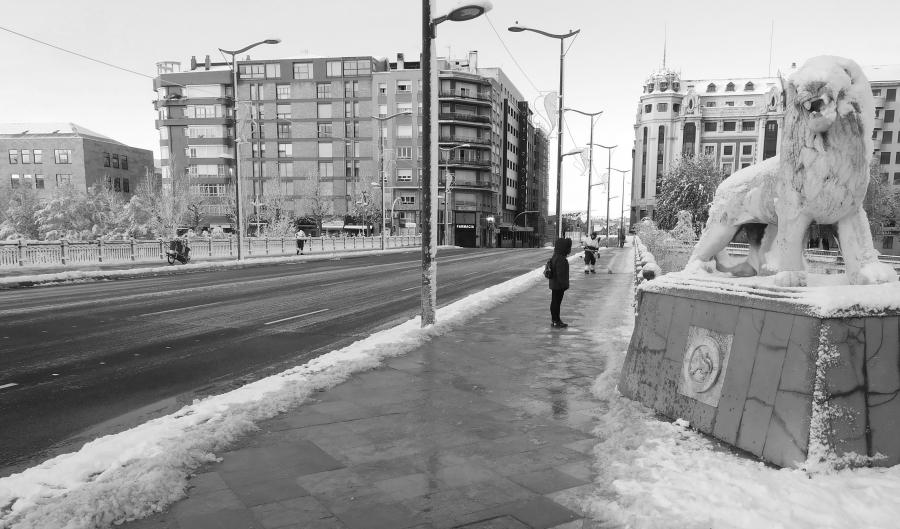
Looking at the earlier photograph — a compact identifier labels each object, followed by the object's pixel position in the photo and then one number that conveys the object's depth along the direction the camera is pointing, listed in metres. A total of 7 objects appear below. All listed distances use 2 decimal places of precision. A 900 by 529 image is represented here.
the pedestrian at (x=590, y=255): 20.09
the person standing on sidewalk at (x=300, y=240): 34.47
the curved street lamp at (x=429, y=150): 8.14
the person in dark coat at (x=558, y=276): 8.87
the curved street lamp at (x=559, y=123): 19.19
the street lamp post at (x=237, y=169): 25.56
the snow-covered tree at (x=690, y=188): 47.62
